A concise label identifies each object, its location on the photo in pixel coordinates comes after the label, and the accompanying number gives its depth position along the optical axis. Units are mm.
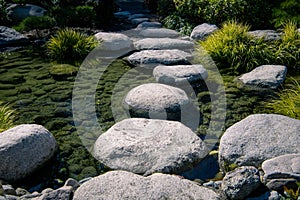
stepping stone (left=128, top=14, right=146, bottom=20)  14752
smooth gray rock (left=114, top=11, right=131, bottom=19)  15102
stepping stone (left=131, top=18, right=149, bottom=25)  13970
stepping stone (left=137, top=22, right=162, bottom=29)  13062
